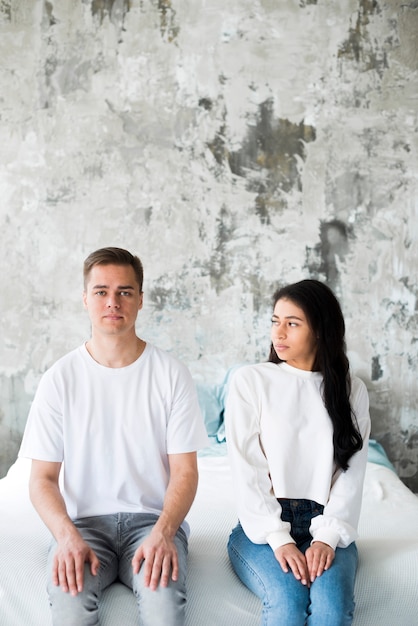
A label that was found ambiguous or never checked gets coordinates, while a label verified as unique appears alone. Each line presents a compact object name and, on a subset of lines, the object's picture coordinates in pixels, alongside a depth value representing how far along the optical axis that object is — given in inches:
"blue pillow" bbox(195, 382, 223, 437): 128.3
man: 66.6
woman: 61.5
